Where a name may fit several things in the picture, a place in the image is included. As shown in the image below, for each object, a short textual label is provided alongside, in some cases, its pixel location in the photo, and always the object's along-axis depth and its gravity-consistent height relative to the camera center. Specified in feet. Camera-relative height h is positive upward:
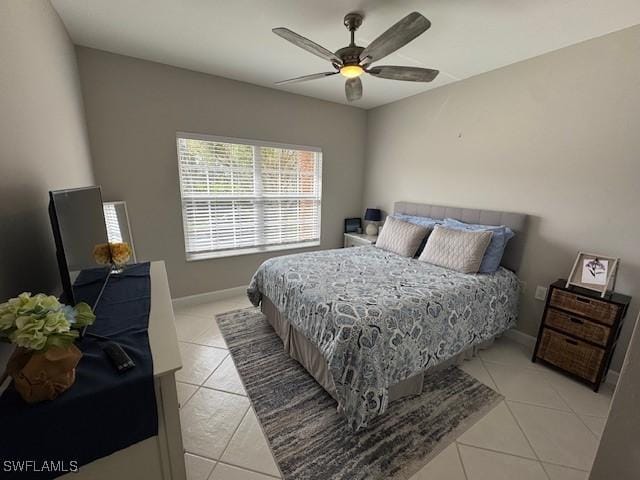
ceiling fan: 4.93 +2.73
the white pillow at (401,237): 9.56 -1.91
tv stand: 2.89 -3.07
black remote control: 3.08 -2.16
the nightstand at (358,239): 12.57 -2.66
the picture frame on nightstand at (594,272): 6.48 -1.99
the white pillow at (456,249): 7.86 -1.88
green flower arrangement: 2.44 -1.41
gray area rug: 4.75 -4.92
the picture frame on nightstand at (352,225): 14.10 -2.20
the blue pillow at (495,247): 8.00 -1.75
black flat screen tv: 3.42 -1.02
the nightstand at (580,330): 6.25 -3.41
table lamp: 13.29 -1.72
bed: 5.09 -2.95
